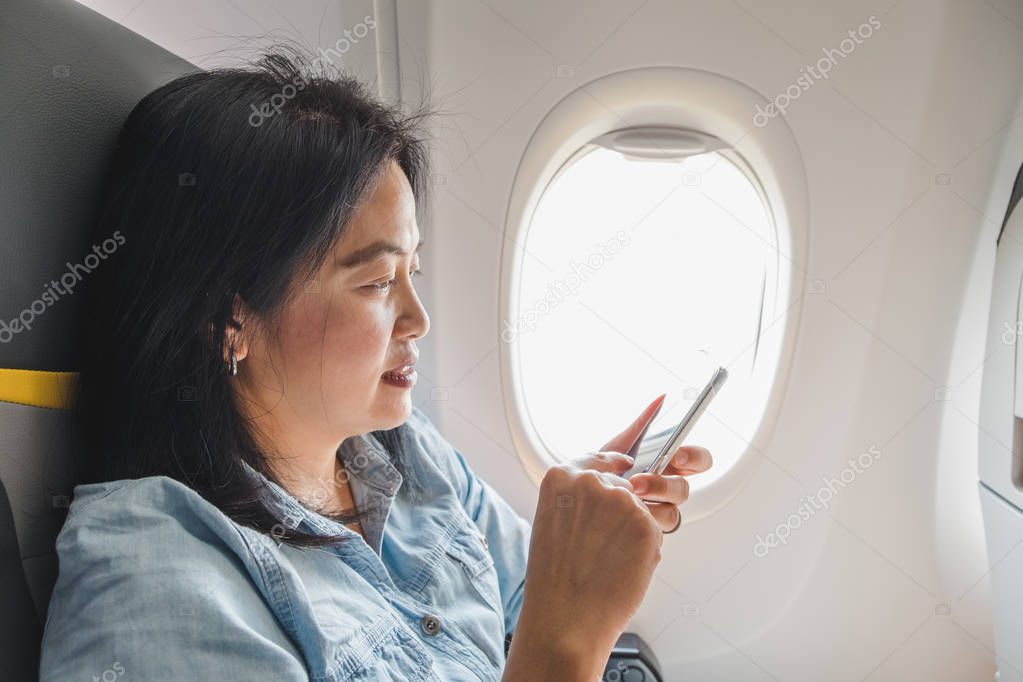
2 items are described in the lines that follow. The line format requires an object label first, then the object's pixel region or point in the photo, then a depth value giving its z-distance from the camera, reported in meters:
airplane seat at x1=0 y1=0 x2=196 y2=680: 0.85
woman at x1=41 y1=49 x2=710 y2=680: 0.83
